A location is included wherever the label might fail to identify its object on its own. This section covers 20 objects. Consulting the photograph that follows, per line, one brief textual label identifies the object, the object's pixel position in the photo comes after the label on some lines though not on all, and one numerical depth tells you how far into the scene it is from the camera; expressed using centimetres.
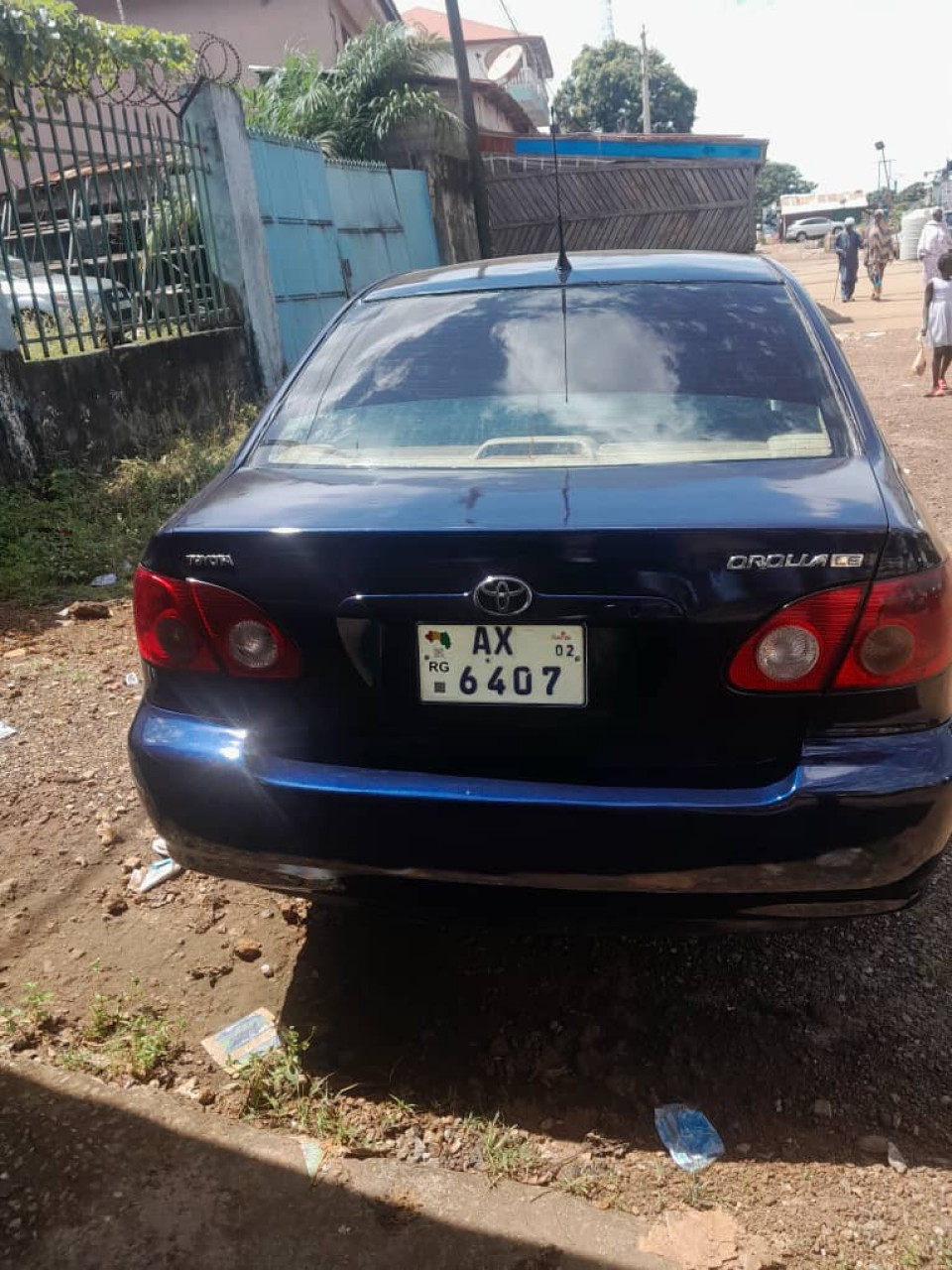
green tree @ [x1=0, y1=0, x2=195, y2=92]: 618
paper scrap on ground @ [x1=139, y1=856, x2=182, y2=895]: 284
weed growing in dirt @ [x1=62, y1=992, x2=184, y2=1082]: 213
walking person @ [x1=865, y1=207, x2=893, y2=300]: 2358
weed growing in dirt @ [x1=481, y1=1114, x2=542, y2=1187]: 189
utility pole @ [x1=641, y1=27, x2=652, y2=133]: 4088
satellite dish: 2000
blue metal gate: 988
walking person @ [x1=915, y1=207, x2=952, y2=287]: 1253
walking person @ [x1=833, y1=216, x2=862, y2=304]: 2194
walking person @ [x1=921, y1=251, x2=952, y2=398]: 955
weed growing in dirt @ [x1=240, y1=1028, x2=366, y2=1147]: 197
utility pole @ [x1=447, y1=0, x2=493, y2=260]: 1394
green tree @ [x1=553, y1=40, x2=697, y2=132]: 5938
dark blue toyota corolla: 175
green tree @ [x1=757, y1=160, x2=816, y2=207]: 9406
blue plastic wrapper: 192
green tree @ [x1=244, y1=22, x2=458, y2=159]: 1454
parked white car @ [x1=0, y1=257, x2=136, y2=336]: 629
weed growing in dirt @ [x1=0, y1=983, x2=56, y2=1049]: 222
